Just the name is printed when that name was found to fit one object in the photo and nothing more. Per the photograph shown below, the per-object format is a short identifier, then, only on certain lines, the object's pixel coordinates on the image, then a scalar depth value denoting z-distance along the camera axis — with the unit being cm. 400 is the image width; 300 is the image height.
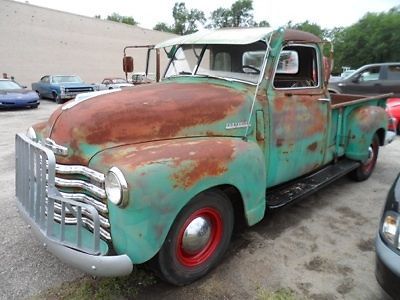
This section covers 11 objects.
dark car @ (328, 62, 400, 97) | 1151
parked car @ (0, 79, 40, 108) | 1485
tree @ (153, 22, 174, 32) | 5903
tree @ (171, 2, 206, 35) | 5860
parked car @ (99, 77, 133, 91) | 2165
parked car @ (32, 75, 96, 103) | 1806
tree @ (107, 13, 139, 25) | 5925
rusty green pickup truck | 241
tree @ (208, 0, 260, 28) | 6000
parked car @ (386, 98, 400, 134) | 890
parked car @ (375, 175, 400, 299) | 228
